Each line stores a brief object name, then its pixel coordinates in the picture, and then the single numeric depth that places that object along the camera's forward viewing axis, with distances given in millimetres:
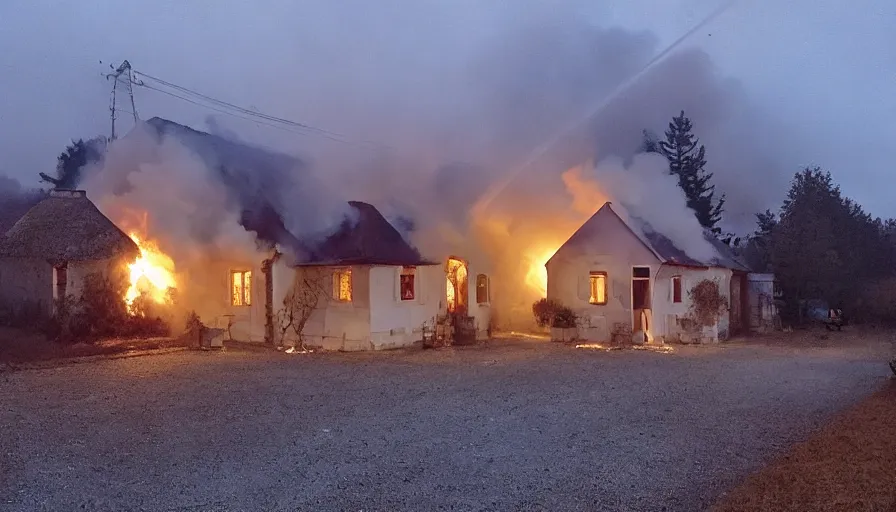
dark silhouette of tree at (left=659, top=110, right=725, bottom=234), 48375
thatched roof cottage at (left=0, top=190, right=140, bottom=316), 21172
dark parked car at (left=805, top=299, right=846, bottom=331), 26844
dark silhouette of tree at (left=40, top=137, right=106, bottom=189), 39938
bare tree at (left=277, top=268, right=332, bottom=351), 20406
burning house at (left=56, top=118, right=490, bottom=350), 20141
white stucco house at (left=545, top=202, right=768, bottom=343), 22422
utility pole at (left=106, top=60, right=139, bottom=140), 30734
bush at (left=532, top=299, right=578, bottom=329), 23094
